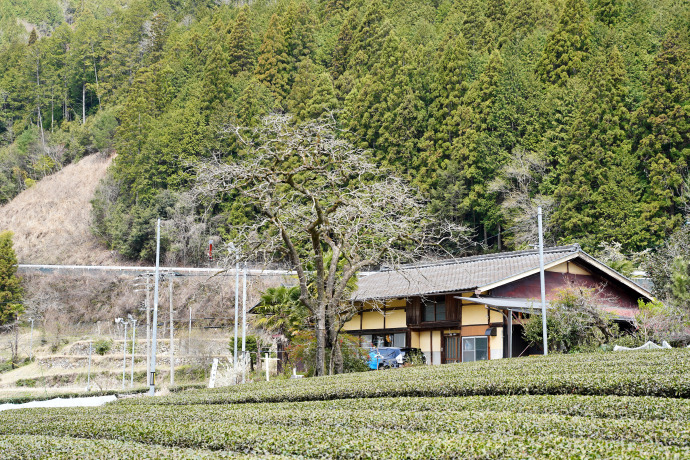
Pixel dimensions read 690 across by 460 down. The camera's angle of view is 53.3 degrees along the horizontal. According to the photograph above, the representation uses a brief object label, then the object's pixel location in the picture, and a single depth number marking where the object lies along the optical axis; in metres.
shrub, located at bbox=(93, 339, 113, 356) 43.00
